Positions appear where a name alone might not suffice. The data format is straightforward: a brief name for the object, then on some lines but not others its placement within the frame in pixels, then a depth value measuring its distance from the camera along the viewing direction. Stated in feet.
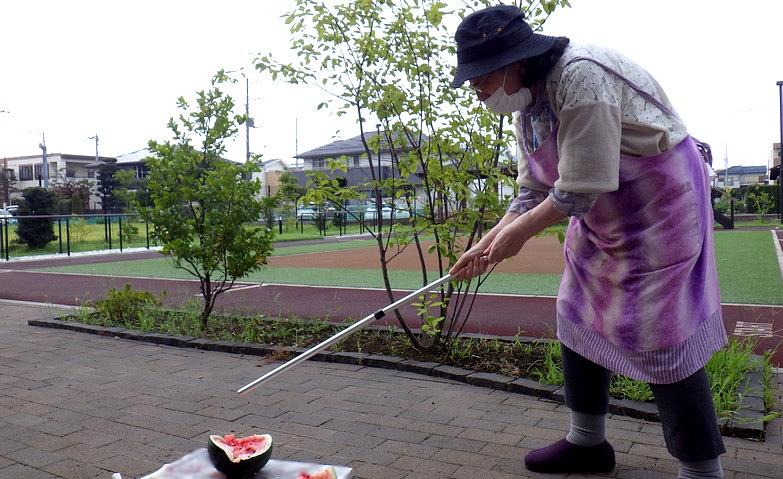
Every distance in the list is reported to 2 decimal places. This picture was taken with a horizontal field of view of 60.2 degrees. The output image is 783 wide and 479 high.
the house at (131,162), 184.14
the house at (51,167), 199.00
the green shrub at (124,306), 22.40
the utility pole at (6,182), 153.17
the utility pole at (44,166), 163.73
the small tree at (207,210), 20.39
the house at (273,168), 206.80
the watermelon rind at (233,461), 8.61
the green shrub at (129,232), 72.38
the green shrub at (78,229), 68.69
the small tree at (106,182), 129.35
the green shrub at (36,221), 65.10
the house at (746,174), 303.62
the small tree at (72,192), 112.78
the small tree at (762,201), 112.68
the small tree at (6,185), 153.51
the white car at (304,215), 114.80
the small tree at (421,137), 15.28
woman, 6.75
